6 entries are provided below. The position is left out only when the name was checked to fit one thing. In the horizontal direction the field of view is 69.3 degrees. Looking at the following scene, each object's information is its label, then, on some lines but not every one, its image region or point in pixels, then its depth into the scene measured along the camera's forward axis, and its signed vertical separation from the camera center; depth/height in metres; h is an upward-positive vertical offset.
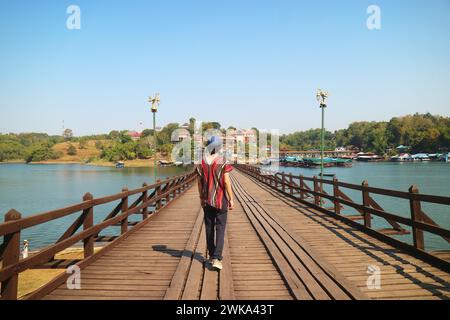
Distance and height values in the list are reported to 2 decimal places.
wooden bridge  4.49 -1.96
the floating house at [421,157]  154.38 -1.47
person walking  5.42 -0.57
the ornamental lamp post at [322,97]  22.89 +4.07
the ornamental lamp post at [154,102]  21.69 +3.65
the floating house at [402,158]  159.88 -1.94
